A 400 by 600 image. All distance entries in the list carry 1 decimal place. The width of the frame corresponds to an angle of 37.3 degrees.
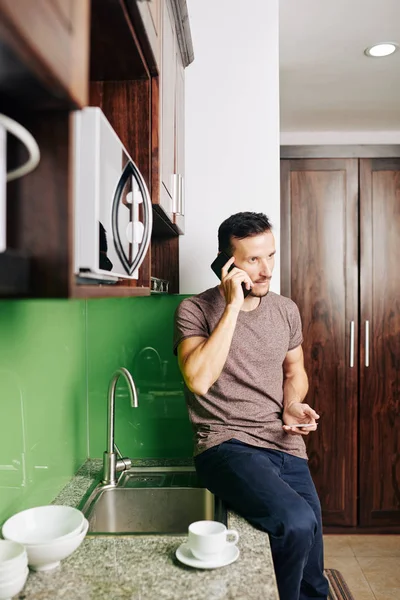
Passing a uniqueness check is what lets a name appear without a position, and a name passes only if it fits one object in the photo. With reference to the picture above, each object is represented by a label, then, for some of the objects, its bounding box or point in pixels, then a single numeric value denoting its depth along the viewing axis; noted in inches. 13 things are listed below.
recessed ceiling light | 105.9
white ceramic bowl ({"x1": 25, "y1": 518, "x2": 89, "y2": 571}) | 47.4
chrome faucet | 78.2
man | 69.3
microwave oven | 37.7
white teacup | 50.7
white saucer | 50.4
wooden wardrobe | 144.1
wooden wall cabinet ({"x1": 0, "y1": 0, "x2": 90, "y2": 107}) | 24.0
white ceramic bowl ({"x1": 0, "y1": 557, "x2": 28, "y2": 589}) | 42.9
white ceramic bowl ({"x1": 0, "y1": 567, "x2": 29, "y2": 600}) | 43.0
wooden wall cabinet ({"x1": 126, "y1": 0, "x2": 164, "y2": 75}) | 46.3
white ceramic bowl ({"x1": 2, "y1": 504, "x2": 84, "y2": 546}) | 52.1
